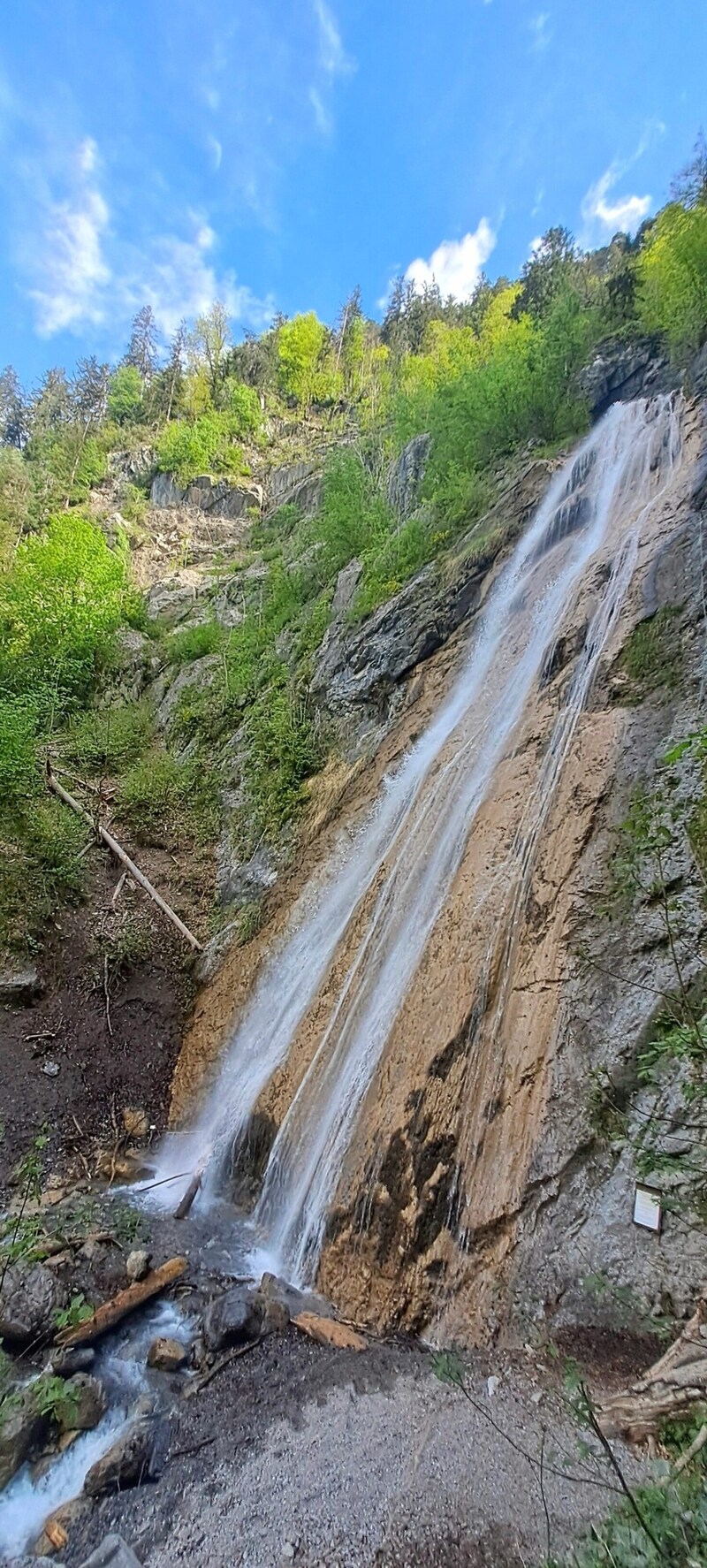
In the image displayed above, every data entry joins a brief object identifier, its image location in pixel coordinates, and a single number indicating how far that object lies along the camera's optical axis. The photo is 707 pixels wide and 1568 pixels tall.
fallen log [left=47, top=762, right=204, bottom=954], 10.00
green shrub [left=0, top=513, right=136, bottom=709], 16.78
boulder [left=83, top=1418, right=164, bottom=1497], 3.30
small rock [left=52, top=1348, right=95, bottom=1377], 4.09
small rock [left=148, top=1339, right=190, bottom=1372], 4.21
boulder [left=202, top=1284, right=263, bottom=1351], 4.33
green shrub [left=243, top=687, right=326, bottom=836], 10.88
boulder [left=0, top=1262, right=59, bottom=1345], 4.25
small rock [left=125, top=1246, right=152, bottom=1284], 5.08
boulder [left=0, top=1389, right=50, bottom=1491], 3.40
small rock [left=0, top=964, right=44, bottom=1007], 8.17
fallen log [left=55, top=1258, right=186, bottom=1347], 4.37
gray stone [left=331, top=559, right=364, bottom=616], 13.62
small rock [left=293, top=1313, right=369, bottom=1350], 4.30
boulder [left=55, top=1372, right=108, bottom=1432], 3.68
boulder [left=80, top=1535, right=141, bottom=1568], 2.81
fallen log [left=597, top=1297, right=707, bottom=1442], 3.04
